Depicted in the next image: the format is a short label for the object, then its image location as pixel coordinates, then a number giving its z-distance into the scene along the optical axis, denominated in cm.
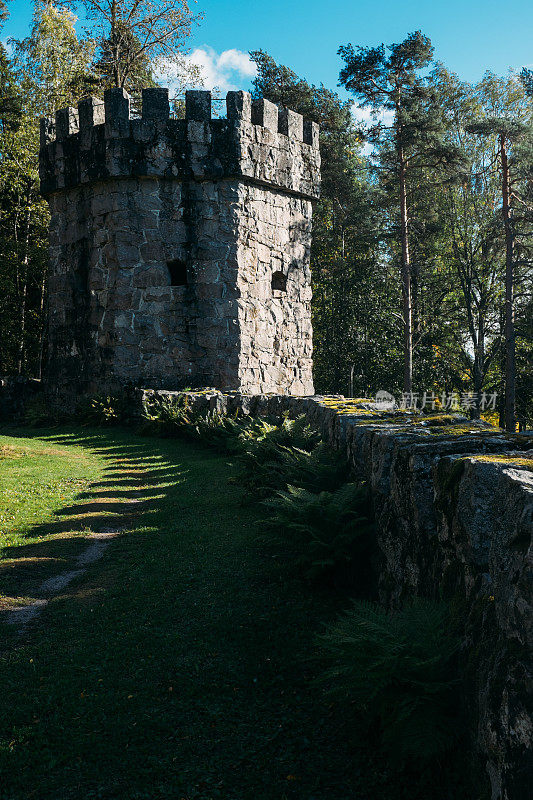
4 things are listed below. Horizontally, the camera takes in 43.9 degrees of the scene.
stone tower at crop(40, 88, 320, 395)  1658
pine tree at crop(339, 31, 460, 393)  2268
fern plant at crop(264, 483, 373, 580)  487
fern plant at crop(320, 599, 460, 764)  280
